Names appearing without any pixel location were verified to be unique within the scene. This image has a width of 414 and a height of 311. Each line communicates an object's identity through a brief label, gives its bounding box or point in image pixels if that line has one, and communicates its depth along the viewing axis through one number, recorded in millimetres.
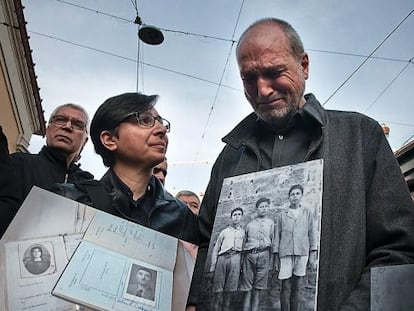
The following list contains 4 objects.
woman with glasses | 1194
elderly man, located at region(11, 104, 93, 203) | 1644
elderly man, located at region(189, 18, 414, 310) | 825
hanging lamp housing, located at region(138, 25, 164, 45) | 5340
